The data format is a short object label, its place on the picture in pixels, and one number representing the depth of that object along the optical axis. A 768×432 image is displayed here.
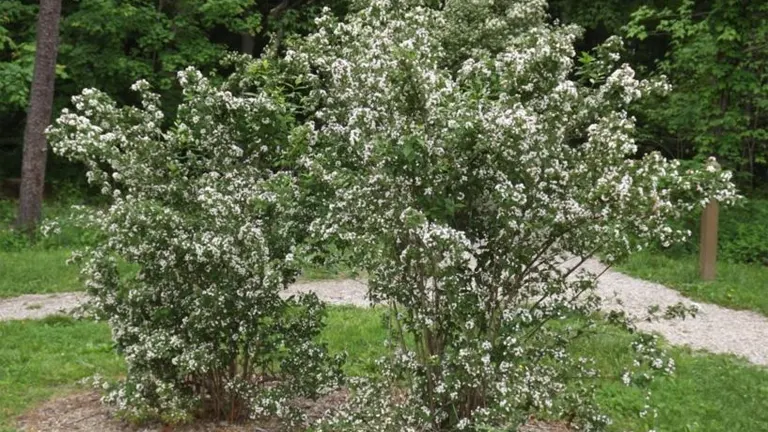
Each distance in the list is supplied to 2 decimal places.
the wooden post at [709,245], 11.46
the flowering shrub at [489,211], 4.36
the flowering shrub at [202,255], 5.16
